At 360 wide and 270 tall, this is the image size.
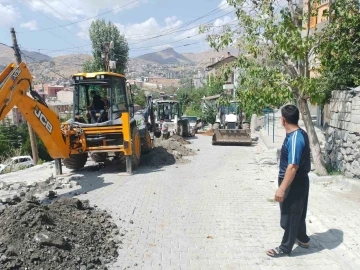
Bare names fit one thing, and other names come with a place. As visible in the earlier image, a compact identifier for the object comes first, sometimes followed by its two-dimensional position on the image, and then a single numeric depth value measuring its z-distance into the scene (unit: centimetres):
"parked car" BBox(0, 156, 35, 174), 1785
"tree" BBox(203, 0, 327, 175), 880
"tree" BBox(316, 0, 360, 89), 866
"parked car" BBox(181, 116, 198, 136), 2556
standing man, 447
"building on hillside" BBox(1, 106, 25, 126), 4059
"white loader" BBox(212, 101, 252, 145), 1869
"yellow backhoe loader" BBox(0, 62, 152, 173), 845
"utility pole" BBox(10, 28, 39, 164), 1861
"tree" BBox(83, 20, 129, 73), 4078
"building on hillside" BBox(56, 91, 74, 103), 8331
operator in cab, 1139
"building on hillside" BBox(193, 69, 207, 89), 10246
